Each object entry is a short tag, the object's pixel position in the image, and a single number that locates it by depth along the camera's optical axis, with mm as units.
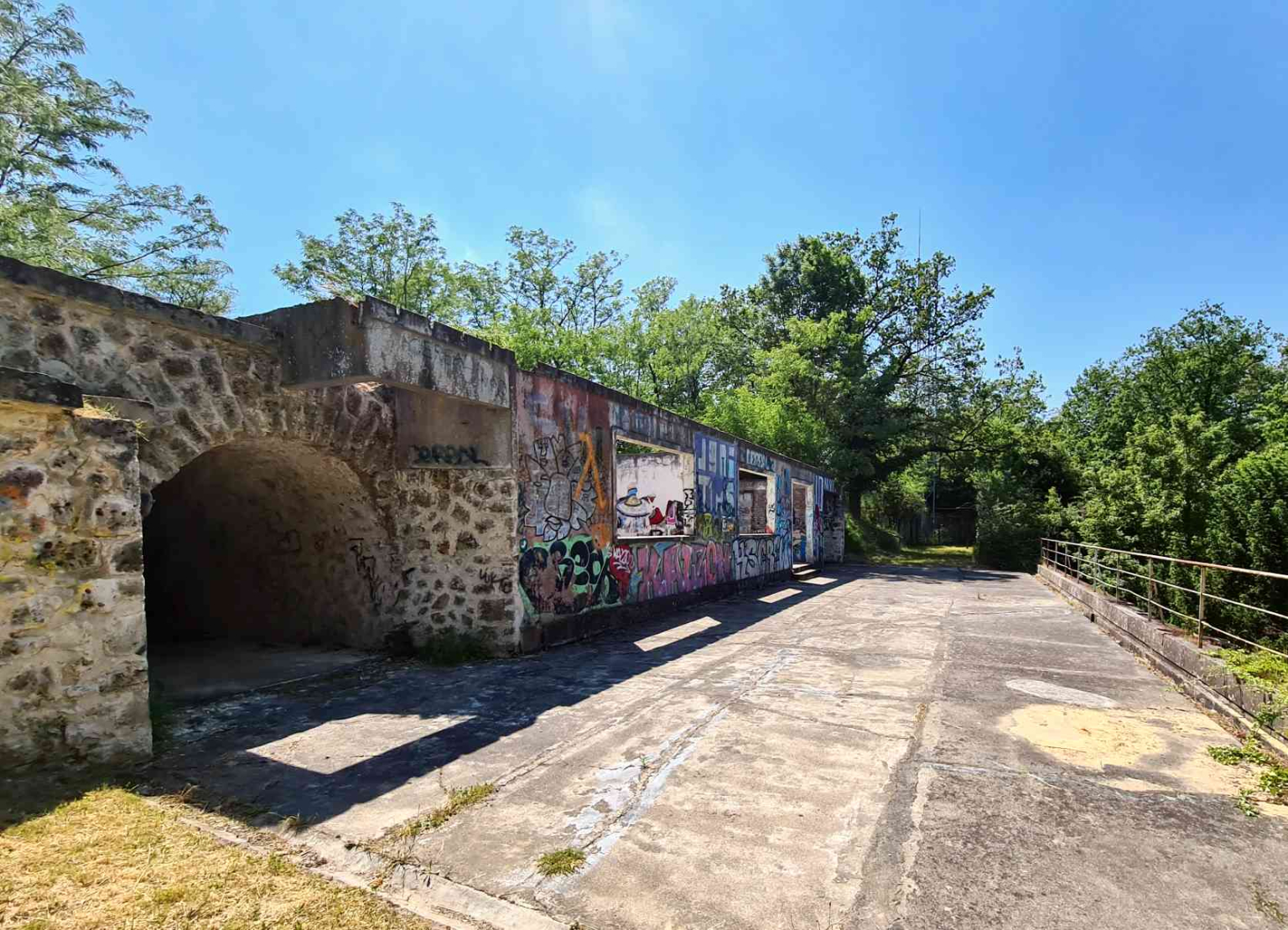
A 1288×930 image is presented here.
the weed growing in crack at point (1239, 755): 4422
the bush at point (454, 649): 7410
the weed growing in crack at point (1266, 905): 2699
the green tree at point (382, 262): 28672
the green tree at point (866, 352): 25531
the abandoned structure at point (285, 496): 3957
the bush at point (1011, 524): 23391
